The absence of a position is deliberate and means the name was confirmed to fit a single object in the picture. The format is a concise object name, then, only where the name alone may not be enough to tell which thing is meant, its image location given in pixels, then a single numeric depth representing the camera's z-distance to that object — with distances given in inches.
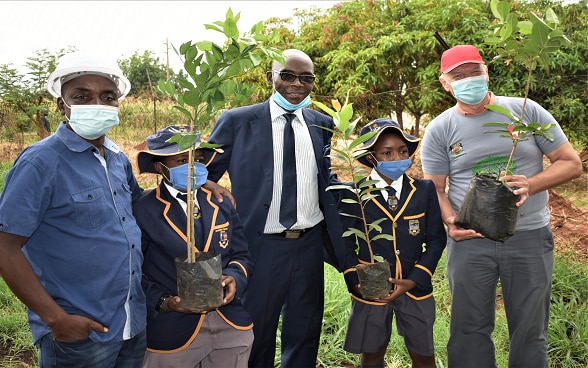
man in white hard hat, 72.6
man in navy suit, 116.3
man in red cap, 114.0
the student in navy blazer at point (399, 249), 109.3
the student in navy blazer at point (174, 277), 92.5
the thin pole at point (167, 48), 210.4
